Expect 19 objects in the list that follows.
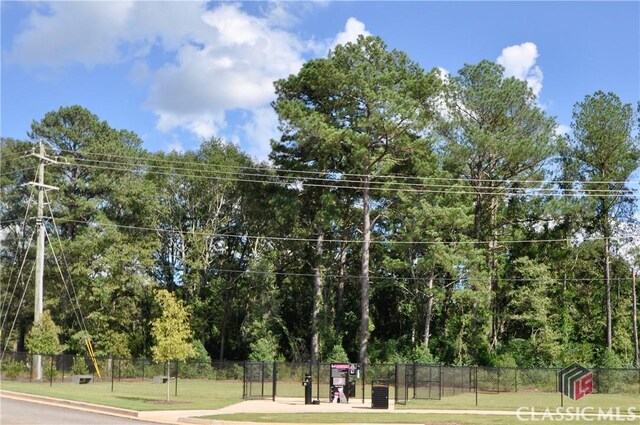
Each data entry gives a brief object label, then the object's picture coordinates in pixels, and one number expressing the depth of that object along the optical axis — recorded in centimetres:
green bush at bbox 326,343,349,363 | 5278
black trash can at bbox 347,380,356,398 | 3369
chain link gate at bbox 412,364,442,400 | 3378
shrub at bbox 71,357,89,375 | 4424
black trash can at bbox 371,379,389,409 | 2791
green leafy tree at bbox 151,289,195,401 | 3045
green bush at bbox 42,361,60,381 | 4091
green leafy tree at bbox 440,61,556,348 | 5266
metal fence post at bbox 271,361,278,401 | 3092
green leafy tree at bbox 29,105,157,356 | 5681
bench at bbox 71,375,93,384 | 4019
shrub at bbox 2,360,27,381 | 4112
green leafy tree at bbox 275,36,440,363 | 5091
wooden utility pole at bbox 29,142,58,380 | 4462
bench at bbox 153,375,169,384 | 3919
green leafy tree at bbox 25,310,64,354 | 4388
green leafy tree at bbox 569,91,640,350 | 5434
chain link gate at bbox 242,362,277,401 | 3231
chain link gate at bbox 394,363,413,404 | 3391
